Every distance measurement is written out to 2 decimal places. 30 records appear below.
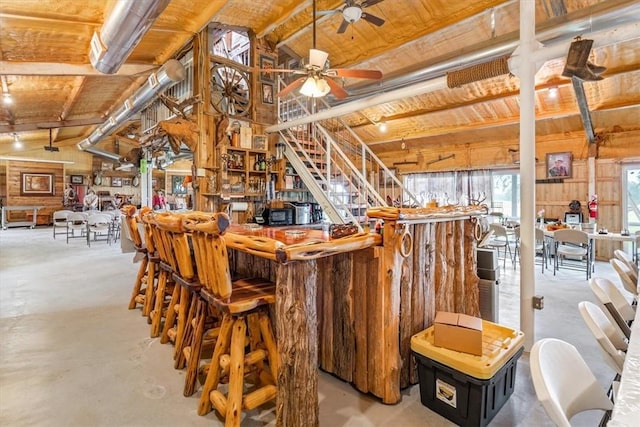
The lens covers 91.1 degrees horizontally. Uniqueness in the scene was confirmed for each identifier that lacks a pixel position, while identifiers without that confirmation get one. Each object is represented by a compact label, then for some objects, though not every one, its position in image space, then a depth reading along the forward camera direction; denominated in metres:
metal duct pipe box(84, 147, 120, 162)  13.71
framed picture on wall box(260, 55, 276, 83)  6.70
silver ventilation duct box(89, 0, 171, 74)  2.94
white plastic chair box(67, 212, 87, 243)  9.54
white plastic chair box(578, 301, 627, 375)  1.45
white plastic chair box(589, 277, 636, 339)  1.86
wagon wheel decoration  6.20
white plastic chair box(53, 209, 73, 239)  9.96
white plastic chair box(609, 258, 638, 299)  2.67
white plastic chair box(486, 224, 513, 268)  6.17
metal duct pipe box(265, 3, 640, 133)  2.66
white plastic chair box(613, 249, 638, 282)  2.91
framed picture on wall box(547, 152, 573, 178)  7.41
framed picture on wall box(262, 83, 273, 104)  6.73
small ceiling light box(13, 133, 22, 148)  12.29
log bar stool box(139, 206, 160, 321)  3.38
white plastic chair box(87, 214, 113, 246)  8.88
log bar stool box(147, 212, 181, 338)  2.46
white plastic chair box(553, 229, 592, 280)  5.22
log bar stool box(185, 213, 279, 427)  1.83
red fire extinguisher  6.95
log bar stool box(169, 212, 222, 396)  2.23
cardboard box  1.95
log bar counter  1.77
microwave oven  5.75
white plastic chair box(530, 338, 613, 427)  1.02
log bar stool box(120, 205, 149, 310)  3.96
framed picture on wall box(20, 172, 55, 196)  13.83
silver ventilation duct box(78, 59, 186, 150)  5.45
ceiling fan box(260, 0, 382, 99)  3.58
